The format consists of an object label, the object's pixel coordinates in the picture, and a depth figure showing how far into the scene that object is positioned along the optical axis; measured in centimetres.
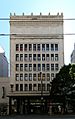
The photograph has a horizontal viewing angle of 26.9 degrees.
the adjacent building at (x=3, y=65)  5542
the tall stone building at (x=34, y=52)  4483
